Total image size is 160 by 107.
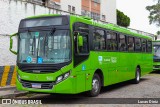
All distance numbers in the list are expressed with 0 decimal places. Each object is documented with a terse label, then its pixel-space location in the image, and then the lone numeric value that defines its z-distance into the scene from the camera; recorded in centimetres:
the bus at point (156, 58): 2060
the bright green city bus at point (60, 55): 861
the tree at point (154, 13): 4991
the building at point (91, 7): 3091
